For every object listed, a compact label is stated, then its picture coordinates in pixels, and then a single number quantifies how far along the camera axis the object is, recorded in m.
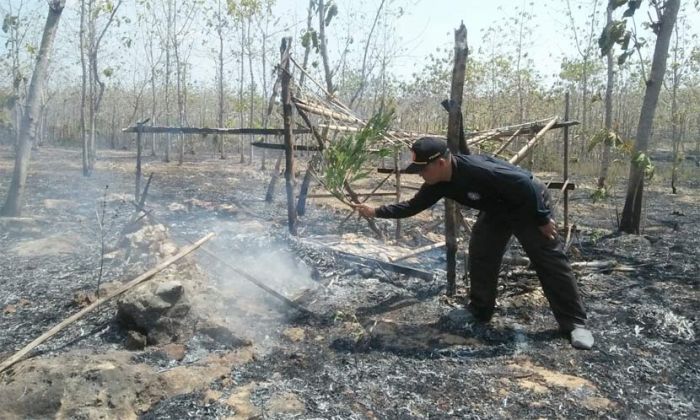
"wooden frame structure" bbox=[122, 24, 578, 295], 5.73
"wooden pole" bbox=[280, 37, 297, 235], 6.01
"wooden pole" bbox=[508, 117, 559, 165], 5.34
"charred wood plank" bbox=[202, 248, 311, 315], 4.24
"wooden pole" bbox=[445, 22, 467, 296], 4.20
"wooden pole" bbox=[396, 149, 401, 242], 6.65
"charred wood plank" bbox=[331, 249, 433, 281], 5.18
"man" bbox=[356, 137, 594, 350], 3.50
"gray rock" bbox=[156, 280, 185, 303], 3.76
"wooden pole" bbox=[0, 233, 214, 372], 3.10
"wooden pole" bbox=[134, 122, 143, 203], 7.08
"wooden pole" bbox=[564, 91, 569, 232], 6.57
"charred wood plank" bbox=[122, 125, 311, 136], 6.54
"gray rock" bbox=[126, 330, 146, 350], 3.62
